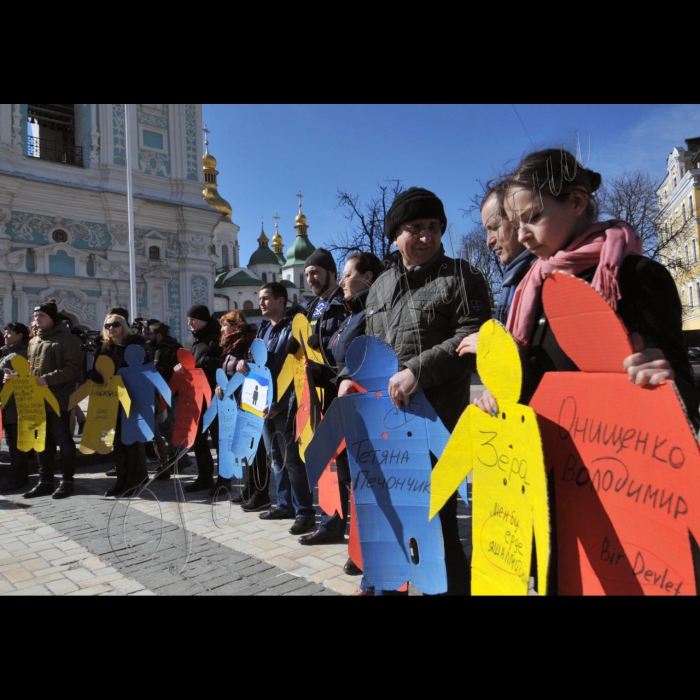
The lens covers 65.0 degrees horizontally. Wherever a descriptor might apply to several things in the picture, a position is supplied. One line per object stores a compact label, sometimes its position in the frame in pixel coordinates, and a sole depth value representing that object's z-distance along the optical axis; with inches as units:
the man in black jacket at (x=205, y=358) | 212.4
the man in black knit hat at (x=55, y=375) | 210.5
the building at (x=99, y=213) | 960.3
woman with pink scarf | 51.2
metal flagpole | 603.8
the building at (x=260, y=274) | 2006.6
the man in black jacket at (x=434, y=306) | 84.7
